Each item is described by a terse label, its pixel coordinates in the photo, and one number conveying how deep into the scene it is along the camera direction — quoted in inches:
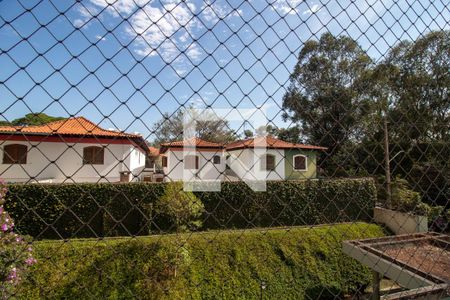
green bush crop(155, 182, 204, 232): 229.1
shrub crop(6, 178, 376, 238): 239.3
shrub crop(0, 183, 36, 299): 86.5
